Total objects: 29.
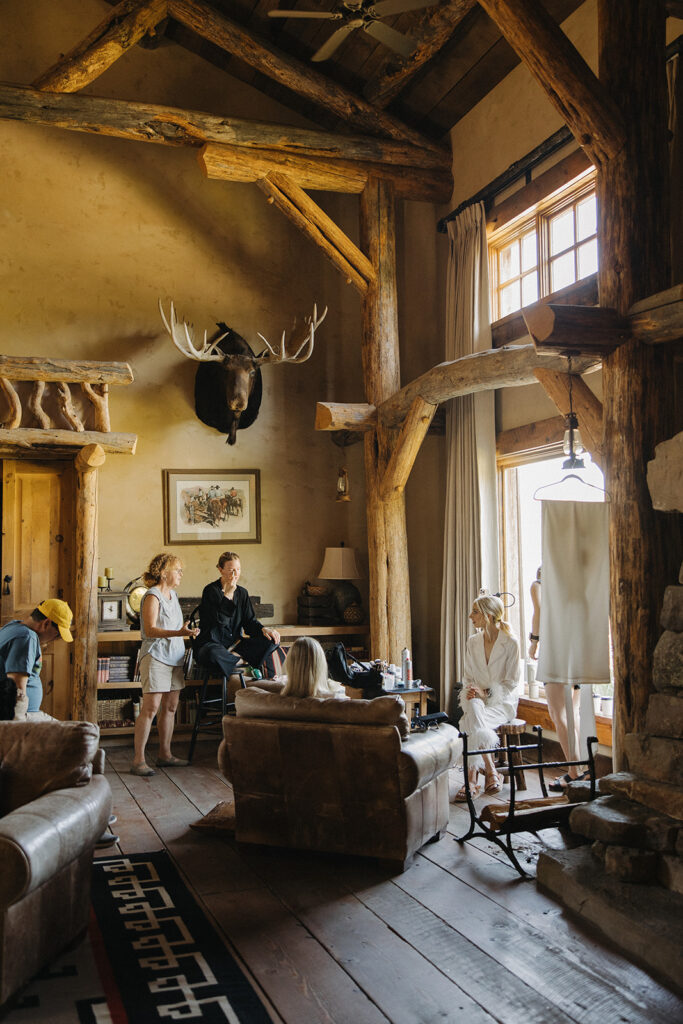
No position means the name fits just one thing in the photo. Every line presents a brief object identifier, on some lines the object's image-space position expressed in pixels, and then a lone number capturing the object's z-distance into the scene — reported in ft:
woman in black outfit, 21.62
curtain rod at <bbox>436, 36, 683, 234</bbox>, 21.02
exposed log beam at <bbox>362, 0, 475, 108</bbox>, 21.65
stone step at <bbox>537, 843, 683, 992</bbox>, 10.25
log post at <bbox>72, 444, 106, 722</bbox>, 23.53
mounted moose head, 25.52
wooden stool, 18.01
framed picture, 26.91
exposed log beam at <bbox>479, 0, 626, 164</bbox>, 14.78
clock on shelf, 24.70
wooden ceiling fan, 18.28
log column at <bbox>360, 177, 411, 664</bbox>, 24.57
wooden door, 25.41
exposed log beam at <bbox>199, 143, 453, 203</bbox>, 23.97
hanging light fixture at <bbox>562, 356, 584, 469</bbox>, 14.34
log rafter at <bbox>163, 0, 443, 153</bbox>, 23.58
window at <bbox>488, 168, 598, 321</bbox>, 20.80
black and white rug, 9.25
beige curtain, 23.53
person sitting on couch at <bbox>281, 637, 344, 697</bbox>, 14.60
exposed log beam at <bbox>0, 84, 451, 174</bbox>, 22.76
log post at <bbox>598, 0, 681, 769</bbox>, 14.21
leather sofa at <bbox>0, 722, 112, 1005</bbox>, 9.15
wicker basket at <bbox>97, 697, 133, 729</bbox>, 24.59
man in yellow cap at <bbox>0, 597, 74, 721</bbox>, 15.06
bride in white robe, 18.19
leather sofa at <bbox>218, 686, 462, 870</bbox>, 13.50
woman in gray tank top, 20.62
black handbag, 20.62
